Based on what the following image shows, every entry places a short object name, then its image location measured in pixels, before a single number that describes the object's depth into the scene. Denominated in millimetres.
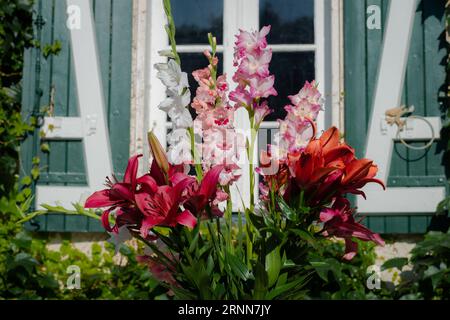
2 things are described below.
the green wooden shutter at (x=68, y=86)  2838
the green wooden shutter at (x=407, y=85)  2748
